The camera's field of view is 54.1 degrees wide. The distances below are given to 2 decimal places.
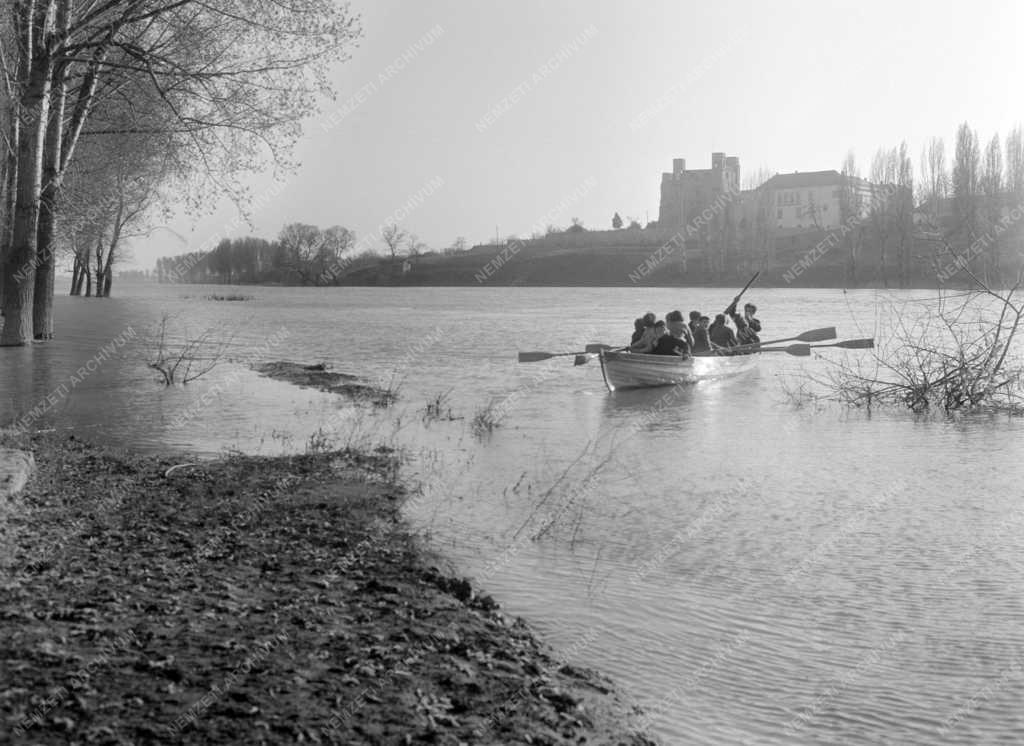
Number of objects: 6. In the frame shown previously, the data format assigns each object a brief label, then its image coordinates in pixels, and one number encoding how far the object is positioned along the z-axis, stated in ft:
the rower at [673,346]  66.33
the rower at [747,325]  79.36
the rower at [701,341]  72.51
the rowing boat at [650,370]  63.82
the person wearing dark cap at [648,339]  67.26
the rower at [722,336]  76.84
